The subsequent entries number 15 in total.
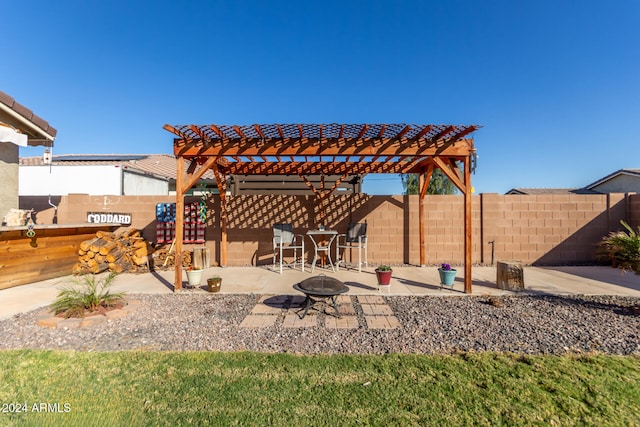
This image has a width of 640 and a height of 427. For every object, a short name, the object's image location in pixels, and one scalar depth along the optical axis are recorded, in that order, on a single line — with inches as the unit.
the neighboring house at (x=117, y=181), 368.4
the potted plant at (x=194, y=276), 187.9
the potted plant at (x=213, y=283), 178.4
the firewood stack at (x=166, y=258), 256.4
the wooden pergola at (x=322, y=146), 176.6
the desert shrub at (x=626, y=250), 145.5
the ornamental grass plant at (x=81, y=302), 132.7
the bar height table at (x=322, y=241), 242.5
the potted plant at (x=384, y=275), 176.9
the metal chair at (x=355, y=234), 244.3
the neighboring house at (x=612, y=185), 498.0
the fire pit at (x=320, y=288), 134.6
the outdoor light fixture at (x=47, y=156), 245.2
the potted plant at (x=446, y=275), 185.9
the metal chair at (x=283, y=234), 240.8
